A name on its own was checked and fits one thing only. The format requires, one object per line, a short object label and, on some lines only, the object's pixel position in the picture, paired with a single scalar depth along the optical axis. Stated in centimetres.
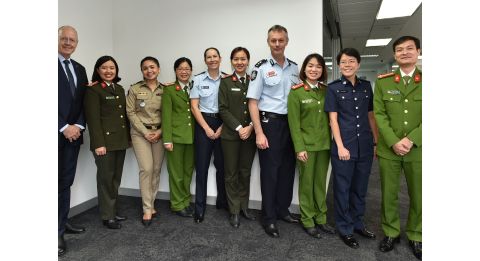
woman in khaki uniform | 265
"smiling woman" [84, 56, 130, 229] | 236
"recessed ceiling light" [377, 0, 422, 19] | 489
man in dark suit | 214
